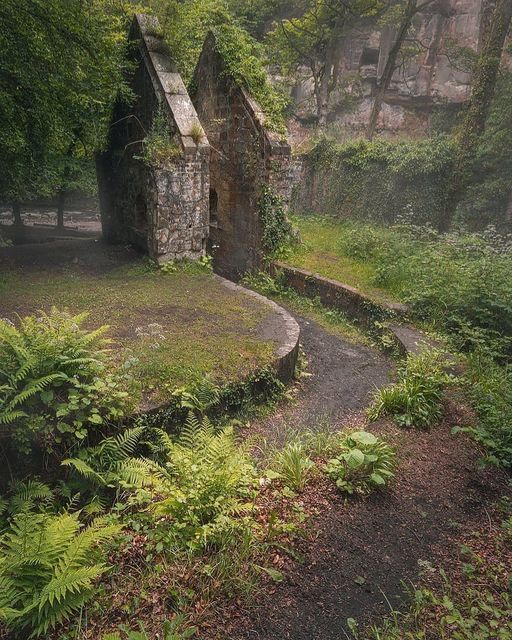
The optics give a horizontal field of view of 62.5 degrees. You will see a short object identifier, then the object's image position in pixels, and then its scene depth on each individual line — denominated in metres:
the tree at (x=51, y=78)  6.07
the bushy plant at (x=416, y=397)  4.95
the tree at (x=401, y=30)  16.99
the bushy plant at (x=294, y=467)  3.87
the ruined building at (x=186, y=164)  8.34
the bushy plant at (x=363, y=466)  3.83
